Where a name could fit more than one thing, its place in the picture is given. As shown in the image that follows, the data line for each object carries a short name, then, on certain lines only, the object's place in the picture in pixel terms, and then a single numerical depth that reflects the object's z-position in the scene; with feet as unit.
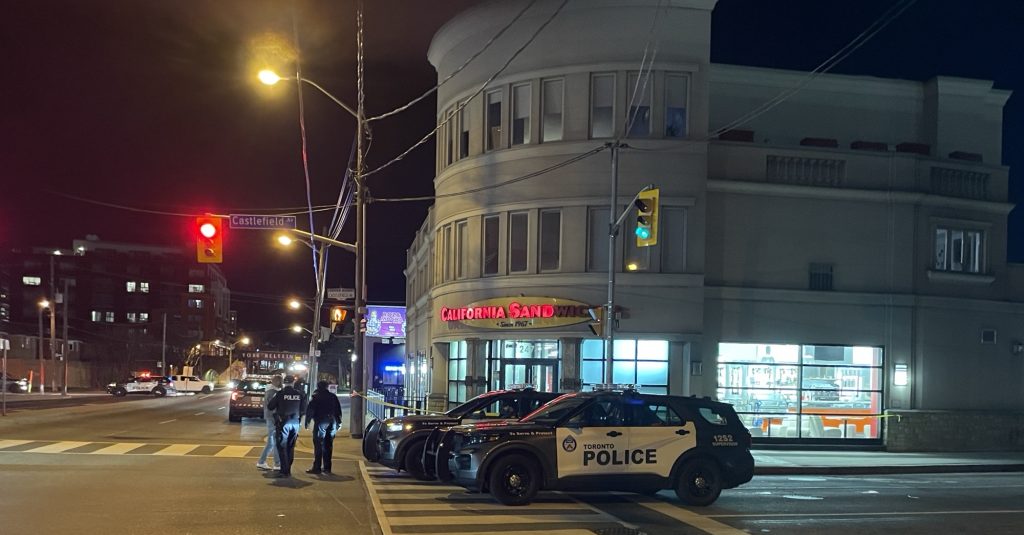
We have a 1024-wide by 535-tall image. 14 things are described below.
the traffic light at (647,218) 59.31
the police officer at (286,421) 48.32
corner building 76.38
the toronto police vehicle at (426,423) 48.83
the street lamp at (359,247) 69.46
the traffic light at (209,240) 61.67
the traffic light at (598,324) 65.98
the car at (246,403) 96.68
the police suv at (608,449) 40.14
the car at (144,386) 188.75
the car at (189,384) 212.64
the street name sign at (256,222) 65.51
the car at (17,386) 188.23
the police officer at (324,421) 49.88
